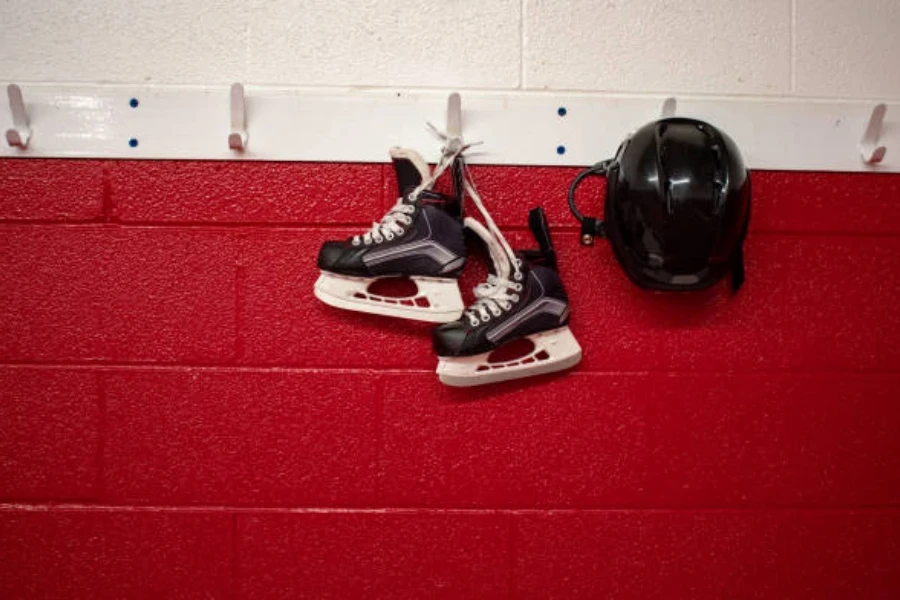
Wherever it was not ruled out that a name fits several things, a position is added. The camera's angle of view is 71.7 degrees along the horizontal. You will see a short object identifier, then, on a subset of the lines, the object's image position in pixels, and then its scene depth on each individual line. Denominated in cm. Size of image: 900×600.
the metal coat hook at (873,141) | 120
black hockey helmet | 110
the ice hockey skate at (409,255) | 115
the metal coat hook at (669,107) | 121
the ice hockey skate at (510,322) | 116
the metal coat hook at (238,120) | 116
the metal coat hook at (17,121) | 116
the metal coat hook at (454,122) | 117
